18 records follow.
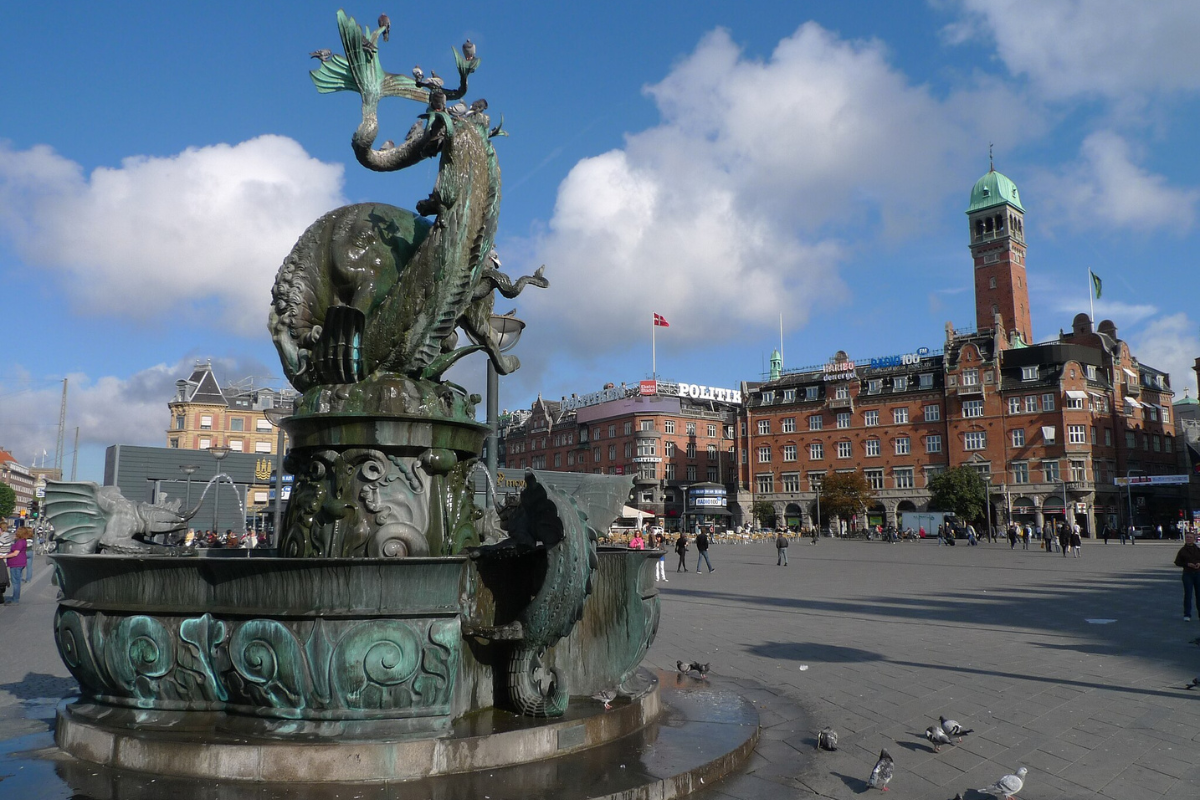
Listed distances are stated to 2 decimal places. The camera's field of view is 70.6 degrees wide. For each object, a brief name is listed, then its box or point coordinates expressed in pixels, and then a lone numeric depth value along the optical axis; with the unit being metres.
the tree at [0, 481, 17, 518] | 90.75
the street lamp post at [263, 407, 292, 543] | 16.11
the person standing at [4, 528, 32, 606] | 18.97
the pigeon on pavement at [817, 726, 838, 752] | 5.95
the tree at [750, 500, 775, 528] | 80.44
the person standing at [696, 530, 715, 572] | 27.09
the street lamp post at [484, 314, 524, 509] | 8.14
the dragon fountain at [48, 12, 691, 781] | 4.78
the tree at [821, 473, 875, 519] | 72.69
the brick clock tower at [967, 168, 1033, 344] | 92.38
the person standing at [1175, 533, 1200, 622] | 13.52
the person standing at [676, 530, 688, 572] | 28.21
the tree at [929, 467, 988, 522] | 64.38
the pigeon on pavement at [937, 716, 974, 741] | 6.01
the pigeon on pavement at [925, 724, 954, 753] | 5.96
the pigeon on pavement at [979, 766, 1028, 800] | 4.71
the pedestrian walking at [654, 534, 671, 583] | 24.64
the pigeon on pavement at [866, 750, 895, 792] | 5.07
